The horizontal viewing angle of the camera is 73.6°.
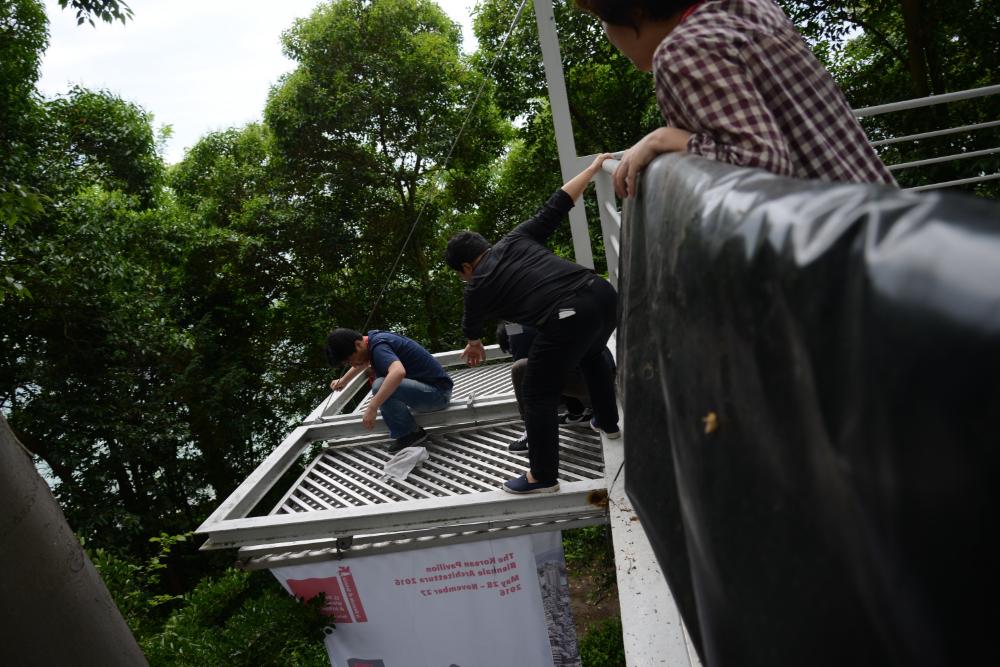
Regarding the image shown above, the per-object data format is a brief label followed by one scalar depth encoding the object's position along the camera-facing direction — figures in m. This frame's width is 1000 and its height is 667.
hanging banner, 3.75
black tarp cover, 0.34
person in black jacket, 2.70
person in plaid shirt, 0.97
